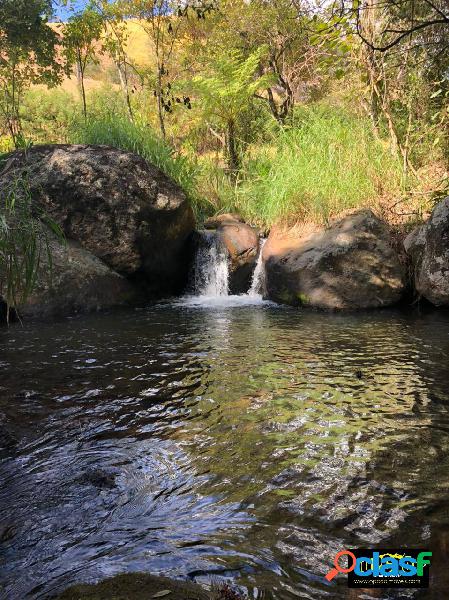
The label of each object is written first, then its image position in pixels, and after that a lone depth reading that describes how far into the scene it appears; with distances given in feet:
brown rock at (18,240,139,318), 23.13
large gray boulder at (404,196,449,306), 20.74
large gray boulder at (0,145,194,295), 25.04
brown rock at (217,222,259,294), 27.98
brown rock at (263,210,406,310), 22.93
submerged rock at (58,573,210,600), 5.43
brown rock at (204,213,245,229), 30.79
